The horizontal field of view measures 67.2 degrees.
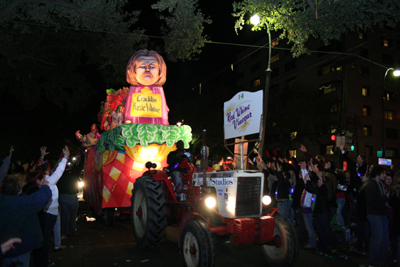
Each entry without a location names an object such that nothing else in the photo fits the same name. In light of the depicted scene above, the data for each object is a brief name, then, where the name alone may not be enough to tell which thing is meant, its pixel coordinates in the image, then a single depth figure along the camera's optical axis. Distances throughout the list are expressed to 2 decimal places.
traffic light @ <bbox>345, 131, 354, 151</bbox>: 13.29
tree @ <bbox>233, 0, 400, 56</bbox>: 8.80
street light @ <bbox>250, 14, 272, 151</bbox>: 9.91
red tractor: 4.69
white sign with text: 5.77
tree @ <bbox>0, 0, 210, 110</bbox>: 9.67
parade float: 8.88
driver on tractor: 6.68
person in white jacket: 5.44
